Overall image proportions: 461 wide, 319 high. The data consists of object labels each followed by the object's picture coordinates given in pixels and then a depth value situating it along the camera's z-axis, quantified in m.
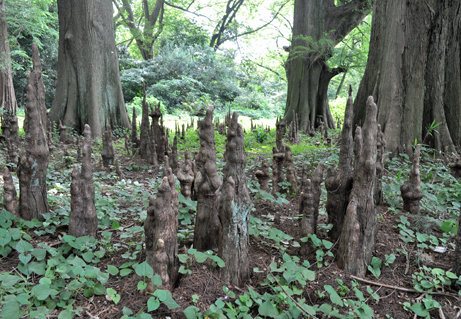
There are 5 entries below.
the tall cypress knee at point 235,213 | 2.02
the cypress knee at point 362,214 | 2.19
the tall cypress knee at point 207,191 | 2.30
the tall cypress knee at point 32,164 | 2.71
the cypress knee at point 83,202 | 2.50
